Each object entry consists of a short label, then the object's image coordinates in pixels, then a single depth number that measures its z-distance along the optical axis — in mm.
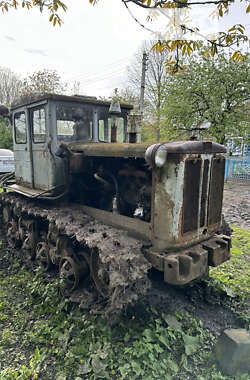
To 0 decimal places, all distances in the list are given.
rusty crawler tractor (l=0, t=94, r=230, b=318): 2914
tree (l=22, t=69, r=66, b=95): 22203
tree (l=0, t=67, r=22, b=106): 32625
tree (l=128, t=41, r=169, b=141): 20900
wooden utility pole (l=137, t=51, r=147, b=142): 15824
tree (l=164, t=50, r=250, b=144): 12641
